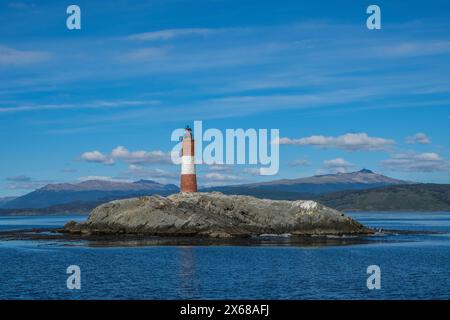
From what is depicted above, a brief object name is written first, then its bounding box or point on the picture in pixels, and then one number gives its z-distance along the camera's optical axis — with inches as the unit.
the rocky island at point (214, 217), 3270.2
